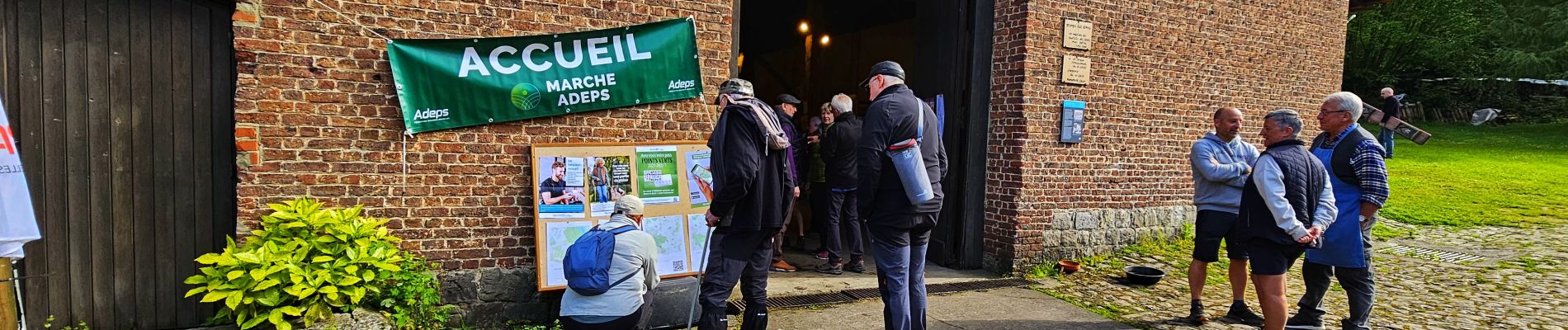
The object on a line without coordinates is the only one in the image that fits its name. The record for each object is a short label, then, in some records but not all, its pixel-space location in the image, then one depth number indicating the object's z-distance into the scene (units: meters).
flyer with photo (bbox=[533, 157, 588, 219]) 4.81
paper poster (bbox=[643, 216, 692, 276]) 5.09
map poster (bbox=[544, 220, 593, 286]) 4.82
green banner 4.55
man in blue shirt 4.36
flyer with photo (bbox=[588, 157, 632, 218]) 4.93
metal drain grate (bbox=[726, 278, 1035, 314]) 5.36
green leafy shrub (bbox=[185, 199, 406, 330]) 3.86
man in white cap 3.70
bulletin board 4.82
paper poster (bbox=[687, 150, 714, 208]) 5.18
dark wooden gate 4.02
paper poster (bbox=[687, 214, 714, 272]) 5.19
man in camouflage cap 4.24
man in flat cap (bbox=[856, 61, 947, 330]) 4.04
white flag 3.37
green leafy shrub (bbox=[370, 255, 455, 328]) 4.32
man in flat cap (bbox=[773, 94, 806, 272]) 5.94
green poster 5.05
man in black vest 4.09
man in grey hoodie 5.13
